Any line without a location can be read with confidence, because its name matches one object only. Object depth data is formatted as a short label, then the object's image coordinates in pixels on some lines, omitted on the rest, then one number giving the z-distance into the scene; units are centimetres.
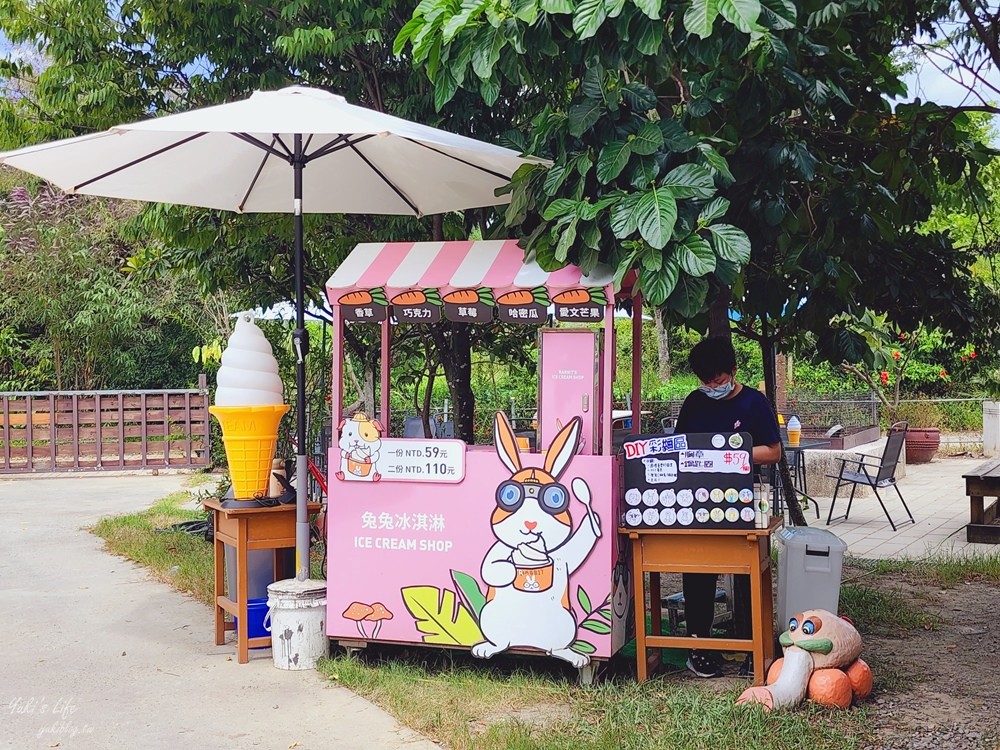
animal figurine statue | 444
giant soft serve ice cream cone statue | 535
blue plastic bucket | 554
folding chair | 1018
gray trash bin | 515
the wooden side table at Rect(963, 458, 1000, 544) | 847
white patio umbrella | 488
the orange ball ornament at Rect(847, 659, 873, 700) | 459
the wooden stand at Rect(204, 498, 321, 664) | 543
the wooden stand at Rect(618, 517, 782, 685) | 474
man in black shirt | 513
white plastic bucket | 525
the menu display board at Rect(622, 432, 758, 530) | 474
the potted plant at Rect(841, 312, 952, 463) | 1767
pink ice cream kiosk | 482
